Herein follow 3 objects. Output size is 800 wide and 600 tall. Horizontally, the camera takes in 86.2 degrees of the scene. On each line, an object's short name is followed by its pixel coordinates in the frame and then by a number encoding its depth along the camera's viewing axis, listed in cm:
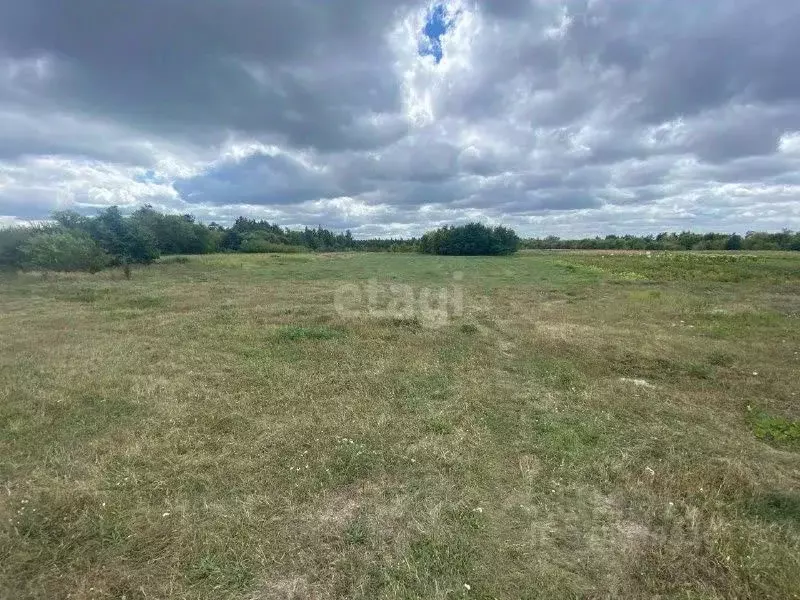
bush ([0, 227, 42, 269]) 3189
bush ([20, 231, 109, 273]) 3072
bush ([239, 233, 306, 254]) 9306
